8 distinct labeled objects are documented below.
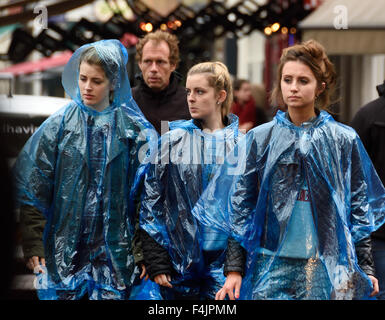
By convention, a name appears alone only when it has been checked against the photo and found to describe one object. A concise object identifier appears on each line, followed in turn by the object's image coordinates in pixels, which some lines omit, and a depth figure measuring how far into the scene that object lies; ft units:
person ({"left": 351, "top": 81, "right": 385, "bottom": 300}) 27.66
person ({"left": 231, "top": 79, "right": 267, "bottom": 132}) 39.45
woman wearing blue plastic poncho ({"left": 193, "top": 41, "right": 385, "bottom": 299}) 21.33
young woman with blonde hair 23.77
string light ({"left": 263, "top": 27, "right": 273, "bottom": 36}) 69.32
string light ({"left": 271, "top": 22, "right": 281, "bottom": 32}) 68.33
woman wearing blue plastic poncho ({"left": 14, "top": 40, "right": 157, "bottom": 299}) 23.93
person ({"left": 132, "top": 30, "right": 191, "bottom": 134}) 30.83
